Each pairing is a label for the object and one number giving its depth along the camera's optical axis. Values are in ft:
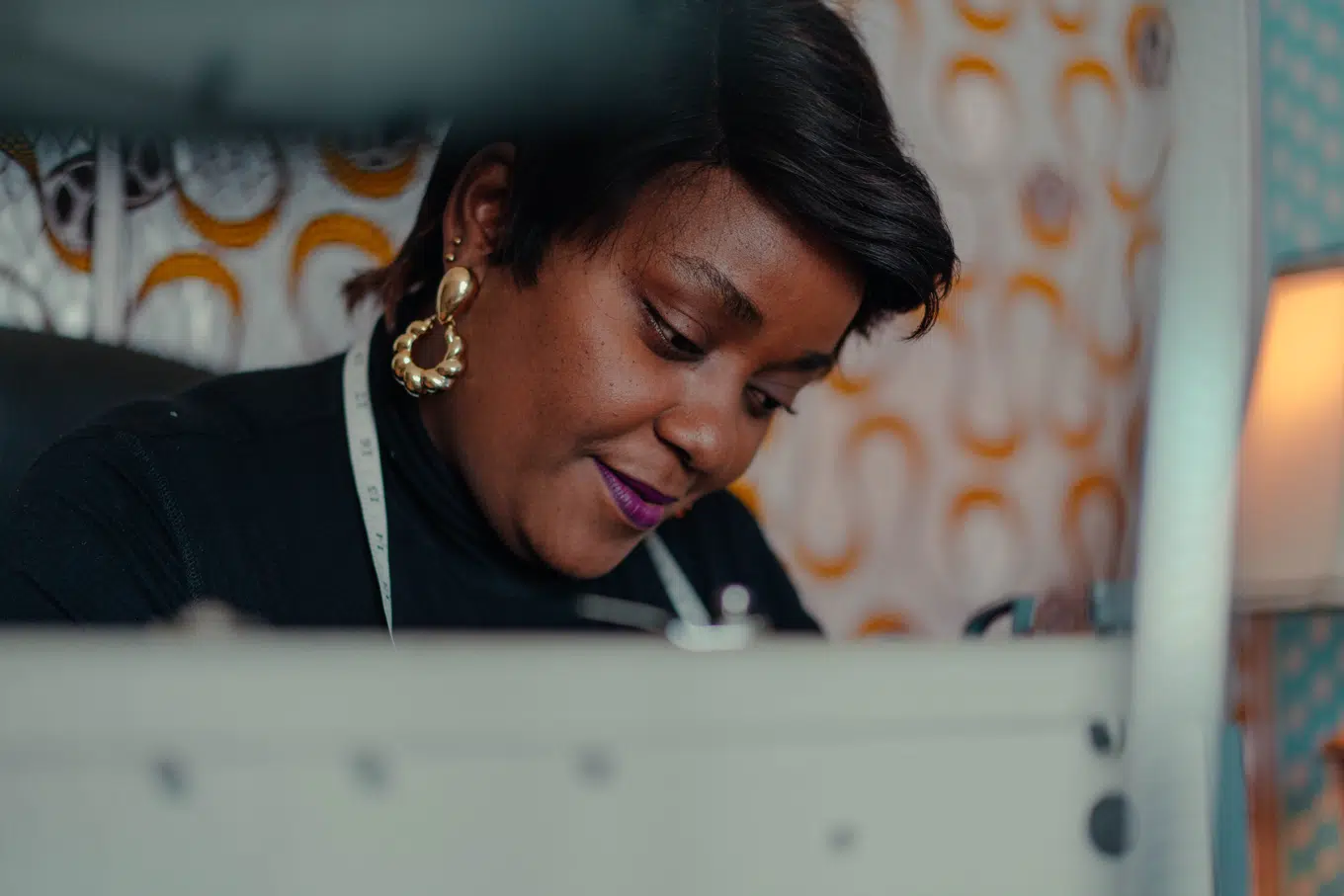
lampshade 3.22
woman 1.65
